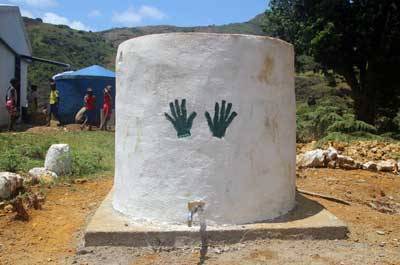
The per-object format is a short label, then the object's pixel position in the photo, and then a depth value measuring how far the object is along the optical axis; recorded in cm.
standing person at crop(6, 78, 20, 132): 1473
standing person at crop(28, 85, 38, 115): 1944
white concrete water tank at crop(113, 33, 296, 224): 461
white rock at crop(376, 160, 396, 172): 942
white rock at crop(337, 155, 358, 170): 925
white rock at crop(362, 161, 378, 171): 941
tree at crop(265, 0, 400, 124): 1588
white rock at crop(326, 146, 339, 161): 927
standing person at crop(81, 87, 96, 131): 1574
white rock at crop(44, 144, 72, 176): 784
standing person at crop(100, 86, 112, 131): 1495
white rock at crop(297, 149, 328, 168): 916
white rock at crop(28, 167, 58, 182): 734
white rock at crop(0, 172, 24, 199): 624
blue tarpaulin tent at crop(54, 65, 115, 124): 1777
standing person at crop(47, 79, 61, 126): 1698
